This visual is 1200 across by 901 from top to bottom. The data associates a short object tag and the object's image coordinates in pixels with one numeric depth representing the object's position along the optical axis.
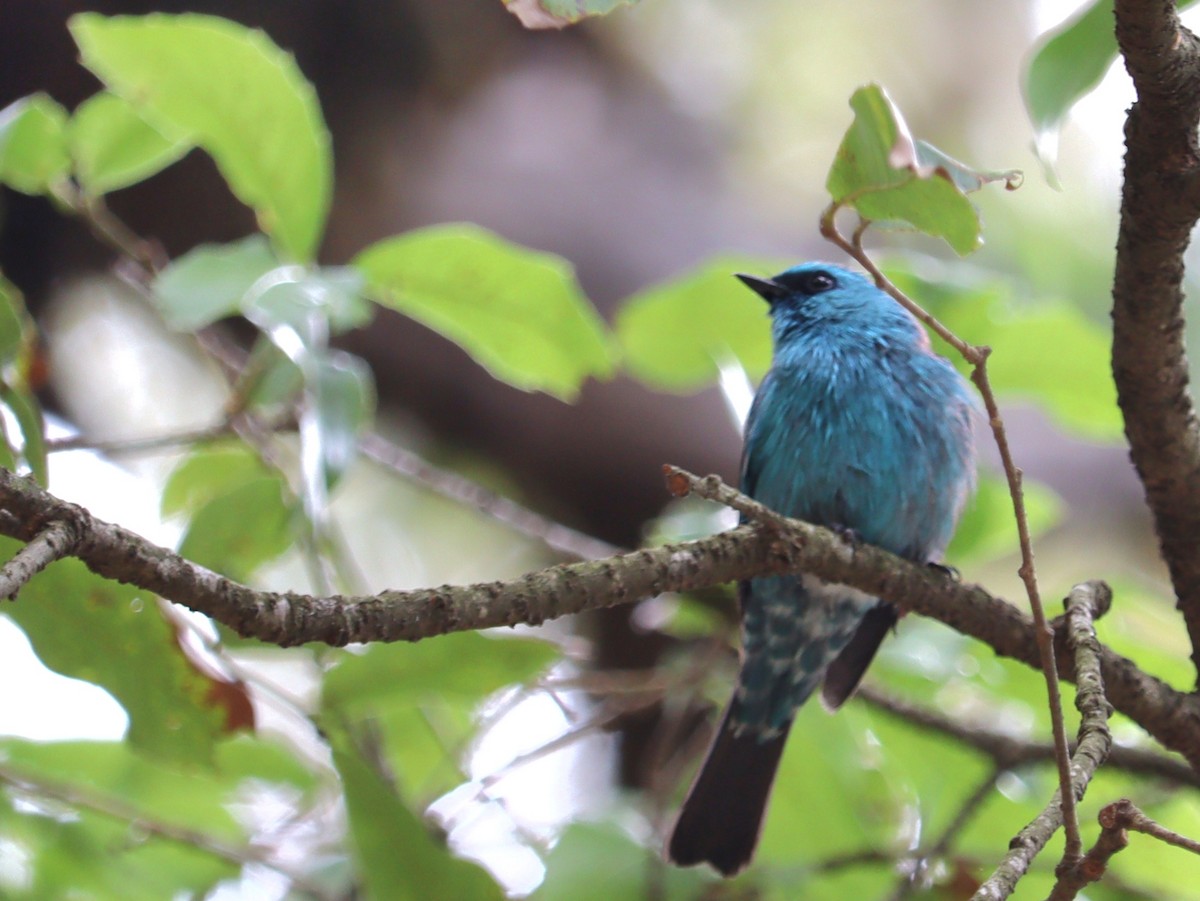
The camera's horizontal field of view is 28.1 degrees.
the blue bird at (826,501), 5.89
